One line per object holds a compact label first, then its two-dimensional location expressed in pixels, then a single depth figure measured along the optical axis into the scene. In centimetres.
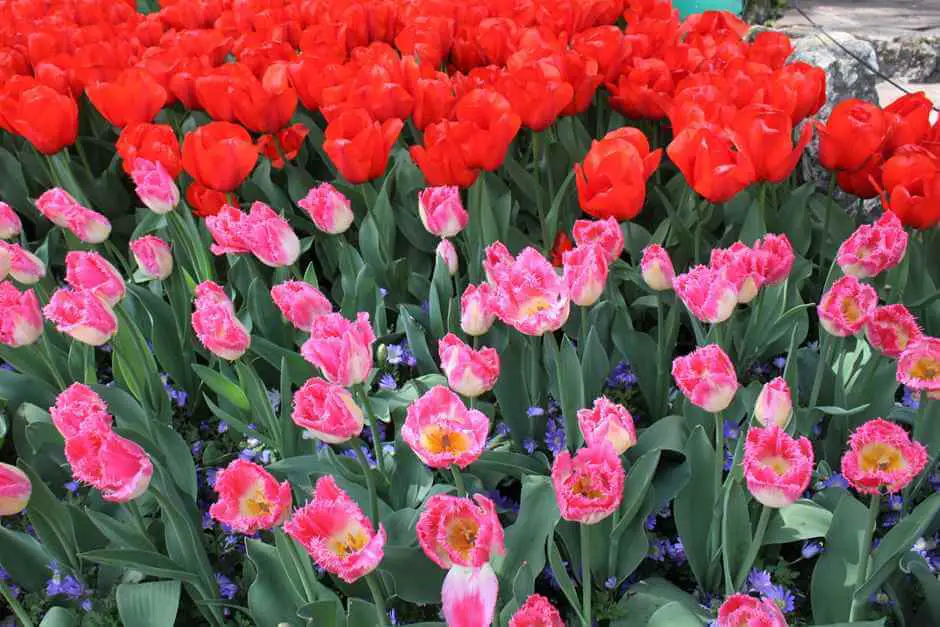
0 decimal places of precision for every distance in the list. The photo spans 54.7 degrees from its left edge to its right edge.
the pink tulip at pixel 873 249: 133
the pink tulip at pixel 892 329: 122
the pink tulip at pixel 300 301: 140
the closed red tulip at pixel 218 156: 179
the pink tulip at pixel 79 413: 109
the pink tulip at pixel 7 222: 177
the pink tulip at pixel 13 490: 115
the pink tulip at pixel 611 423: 106
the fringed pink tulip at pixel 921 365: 111
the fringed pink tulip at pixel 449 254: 166
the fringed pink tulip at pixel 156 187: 169
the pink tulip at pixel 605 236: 140
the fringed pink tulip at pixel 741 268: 122
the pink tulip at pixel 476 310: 129
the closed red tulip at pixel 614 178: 154
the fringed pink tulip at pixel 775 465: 95
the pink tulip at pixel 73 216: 172
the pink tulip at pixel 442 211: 157
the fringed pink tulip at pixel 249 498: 99
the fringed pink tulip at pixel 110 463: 106
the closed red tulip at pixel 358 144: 175
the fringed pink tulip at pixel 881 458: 99
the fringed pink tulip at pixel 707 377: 108
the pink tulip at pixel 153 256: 163
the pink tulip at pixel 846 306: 120
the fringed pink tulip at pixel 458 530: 90
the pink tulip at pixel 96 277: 143
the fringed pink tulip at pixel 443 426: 102
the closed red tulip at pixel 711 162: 154
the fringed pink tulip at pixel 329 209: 166
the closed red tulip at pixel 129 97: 206
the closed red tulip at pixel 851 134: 165
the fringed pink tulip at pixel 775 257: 132
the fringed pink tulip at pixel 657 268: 139
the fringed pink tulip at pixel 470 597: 91
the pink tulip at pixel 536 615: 94
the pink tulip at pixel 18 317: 137
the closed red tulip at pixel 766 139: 156
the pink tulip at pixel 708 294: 119
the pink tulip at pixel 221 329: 128
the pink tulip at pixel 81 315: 131
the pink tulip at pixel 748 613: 88
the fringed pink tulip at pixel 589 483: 93
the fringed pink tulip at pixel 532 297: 115
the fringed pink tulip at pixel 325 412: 107
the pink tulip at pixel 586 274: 123
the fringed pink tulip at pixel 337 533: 92
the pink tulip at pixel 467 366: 113
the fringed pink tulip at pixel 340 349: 110
